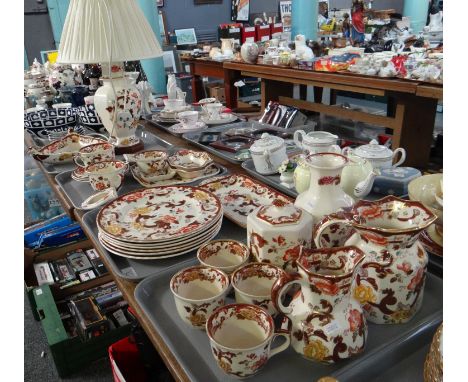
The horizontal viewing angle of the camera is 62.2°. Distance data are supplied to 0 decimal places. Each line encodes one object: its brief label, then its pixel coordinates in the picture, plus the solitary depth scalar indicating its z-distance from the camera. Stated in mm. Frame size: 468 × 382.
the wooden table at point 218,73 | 3758
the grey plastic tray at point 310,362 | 629
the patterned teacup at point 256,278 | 757
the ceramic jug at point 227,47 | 3812
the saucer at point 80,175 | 1421
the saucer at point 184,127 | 1963
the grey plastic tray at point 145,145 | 1608
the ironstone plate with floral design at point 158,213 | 994
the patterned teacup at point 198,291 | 711
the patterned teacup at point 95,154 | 1477
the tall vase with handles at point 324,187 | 873
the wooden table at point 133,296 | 661
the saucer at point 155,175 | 1400
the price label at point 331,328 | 613
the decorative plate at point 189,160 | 1407
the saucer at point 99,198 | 1222
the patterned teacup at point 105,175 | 1312
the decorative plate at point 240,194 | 1143
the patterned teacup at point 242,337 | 604
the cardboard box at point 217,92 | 4621
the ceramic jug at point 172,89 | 2372
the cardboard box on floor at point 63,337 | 1654
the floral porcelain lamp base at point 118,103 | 1635
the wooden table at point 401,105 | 2146
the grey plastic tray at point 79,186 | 1329
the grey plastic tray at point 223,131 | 1588
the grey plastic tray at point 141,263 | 906
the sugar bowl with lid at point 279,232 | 782
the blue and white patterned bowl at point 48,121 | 2043
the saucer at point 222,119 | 2090
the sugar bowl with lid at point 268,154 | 1355
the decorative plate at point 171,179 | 1376
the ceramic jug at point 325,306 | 601
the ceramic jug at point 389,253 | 657
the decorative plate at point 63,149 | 1601
